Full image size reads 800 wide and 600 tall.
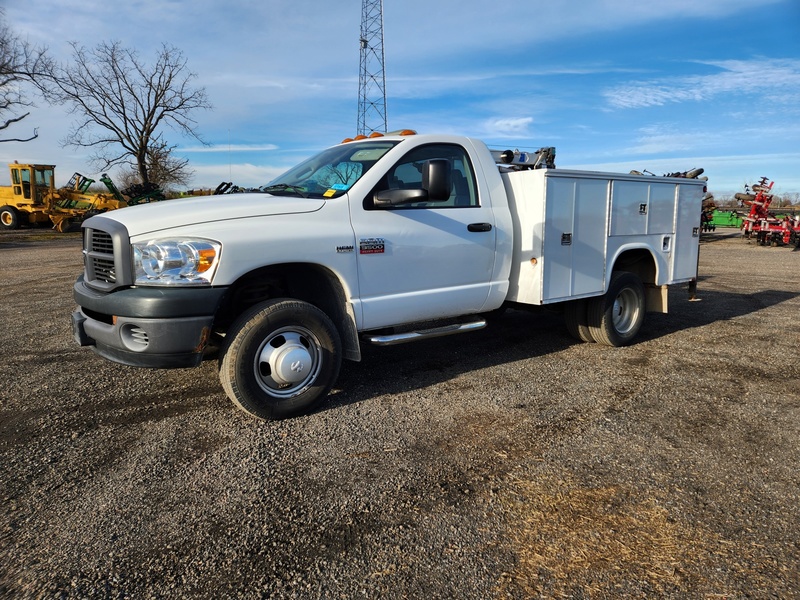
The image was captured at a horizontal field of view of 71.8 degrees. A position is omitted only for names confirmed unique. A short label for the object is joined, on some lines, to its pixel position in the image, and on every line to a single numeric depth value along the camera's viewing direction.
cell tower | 30.72
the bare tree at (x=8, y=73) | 30.02
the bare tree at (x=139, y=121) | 37.38
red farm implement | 20.66
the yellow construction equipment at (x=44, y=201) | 25.84
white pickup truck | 3.41
